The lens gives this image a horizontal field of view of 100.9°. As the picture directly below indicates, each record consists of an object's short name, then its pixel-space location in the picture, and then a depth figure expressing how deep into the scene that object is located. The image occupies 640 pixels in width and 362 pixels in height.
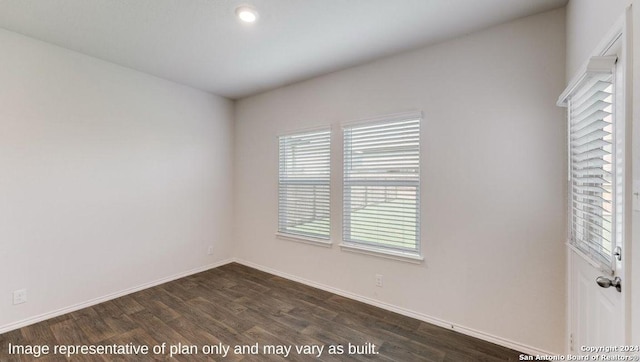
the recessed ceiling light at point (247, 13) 2.06
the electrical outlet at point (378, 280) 2.88
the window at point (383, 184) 2.70
